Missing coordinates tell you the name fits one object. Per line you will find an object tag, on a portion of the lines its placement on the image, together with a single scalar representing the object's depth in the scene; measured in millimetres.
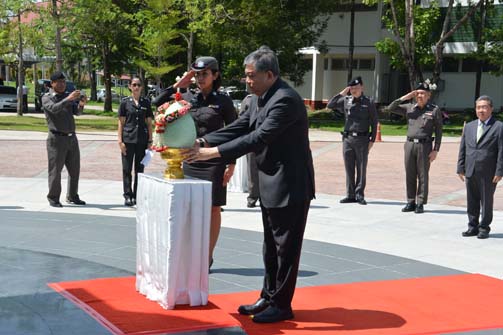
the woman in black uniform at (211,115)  6484
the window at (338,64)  45125
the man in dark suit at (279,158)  5168
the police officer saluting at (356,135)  11406
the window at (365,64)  44531
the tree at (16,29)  29766
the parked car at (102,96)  57656
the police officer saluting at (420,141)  10539
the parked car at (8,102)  38875
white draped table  5231
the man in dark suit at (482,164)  8867
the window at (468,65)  42012
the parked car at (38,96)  39531
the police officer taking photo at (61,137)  10180
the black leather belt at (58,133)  10364
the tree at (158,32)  30875
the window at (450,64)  42781
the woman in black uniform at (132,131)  10508
